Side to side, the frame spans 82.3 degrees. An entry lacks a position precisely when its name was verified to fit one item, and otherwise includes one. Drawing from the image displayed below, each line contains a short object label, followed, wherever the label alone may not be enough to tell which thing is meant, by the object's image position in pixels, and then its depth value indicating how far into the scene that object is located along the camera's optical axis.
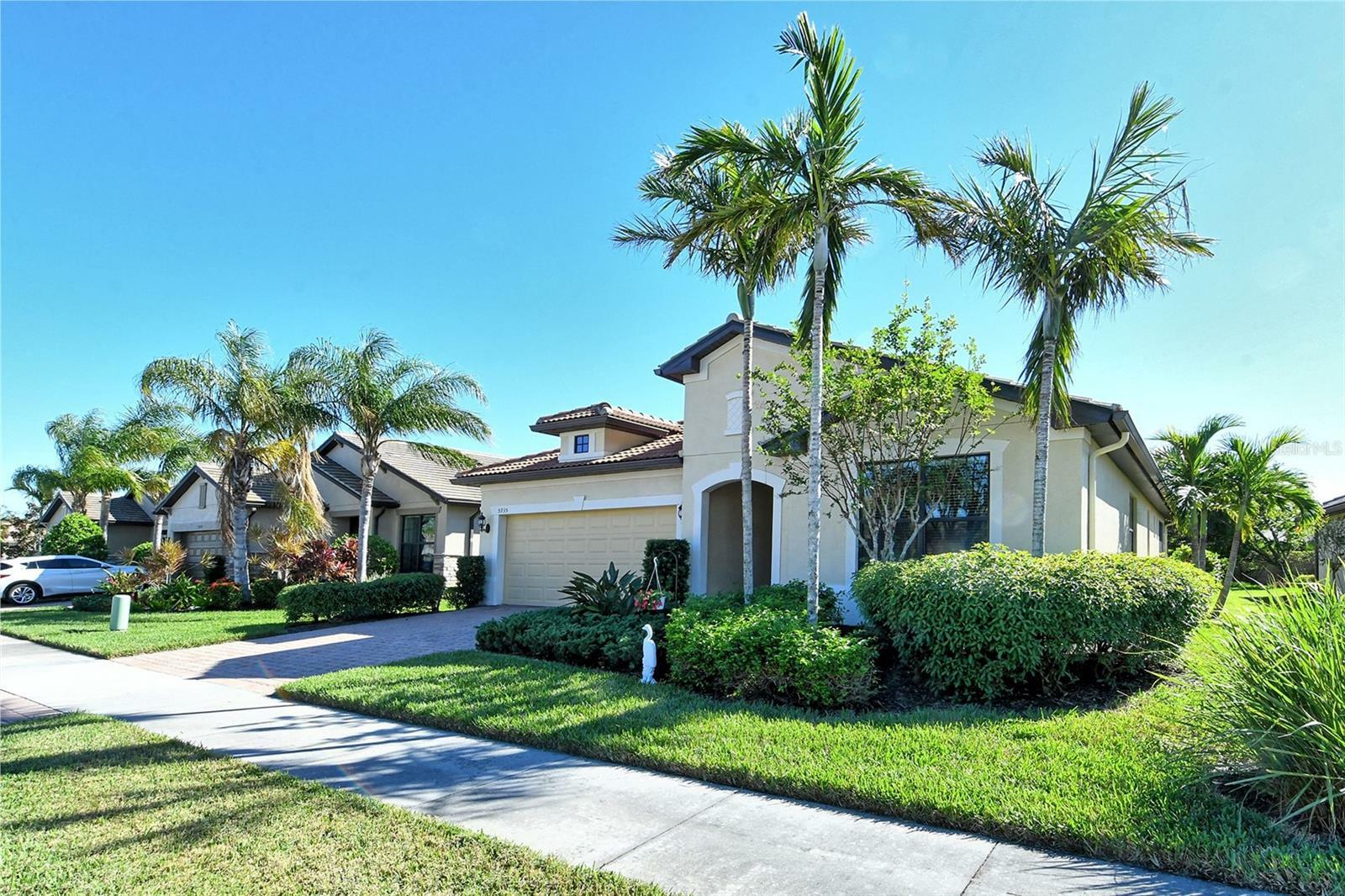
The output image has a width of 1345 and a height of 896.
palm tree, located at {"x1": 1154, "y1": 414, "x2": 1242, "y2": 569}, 16.81
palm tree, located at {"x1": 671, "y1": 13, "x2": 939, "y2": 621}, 8.80
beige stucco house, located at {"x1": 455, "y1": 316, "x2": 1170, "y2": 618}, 11.52
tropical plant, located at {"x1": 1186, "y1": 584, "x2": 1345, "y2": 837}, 4.22
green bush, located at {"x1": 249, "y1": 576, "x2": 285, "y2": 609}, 20.77
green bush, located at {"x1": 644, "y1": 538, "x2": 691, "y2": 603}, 15.00
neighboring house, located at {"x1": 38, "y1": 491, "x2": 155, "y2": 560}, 33.28
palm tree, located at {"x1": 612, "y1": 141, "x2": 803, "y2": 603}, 10.43
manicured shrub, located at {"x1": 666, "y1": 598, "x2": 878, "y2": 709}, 7.58
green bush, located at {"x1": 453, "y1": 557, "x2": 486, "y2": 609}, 19.30
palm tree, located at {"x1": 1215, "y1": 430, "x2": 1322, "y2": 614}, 14.54
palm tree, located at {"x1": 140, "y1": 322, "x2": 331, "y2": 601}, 18.03
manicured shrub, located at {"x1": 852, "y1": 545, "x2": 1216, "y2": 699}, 7.25
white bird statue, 9.13
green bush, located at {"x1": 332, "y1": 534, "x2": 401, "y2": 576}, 22.53
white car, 24.23
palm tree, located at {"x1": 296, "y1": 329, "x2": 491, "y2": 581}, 17.45
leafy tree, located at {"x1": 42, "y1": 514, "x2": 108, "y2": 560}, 29.00
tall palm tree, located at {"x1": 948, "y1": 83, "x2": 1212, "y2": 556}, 9.36
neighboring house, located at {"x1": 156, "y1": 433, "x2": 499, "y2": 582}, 23.75
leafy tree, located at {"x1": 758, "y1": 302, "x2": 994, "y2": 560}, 10.73
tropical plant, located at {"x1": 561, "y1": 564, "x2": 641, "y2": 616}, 11.69
